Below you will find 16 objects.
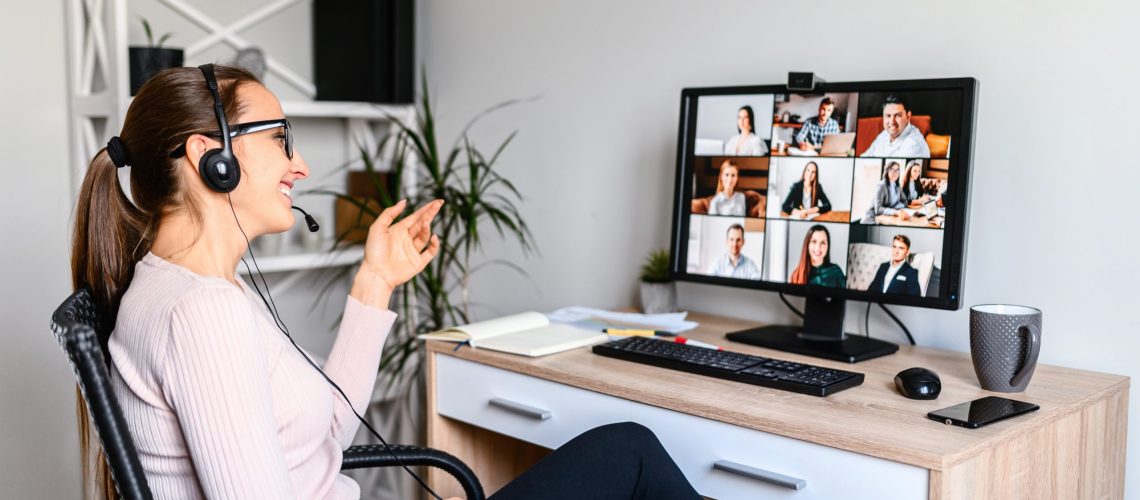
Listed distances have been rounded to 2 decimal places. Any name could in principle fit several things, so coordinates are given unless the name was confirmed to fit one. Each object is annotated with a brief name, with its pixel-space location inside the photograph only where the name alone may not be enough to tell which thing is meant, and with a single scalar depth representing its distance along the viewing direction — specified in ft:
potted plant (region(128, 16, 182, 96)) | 7.44
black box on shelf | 8.91
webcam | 5.87
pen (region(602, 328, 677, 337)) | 6.31
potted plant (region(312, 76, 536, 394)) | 8.13
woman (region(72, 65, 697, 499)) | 3.59
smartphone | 4.30
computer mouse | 4.73
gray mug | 4.91
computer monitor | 5.46
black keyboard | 4.92
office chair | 3.29
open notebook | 5.85
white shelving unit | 7.41
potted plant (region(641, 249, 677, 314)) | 7.04
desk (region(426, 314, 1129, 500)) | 4.15
